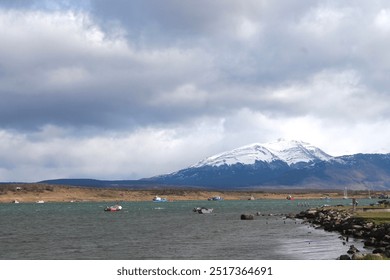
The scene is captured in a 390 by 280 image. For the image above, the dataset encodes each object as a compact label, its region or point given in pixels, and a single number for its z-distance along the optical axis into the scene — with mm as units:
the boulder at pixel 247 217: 115812
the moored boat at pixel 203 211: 152800
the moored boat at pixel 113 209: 180625
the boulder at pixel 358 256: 40112
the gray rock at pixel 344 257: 42975
